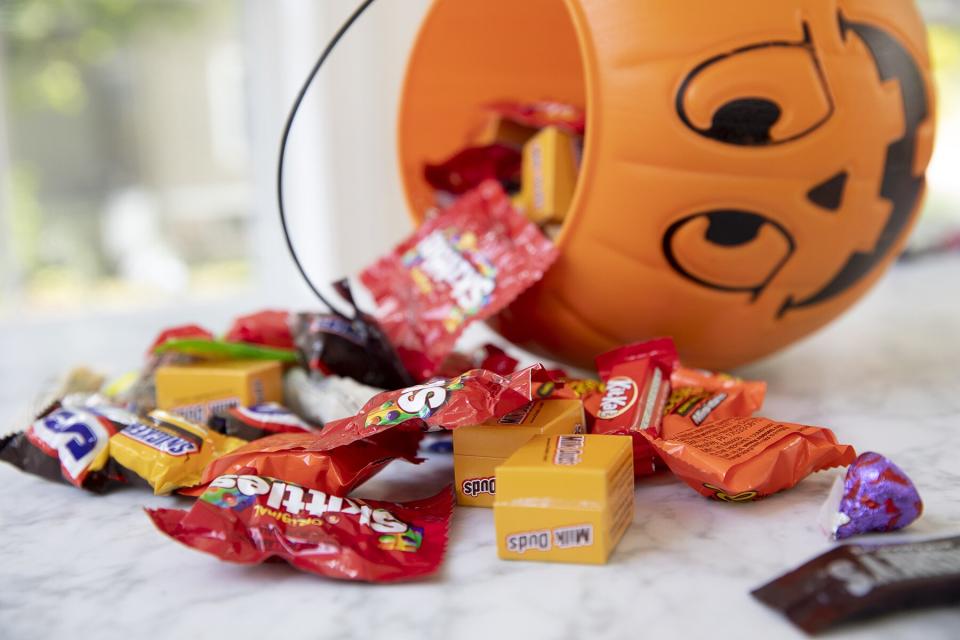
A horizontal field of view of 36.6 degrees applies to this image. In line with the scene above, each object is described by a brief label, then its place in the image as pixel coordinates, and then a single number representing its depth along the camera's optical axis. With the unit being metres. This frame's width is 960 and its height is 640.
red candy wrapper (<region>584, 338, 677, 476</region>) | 0.46
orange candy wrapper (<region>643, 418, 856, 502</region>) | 0.42
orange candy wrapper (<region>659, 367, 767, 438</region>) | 0.48
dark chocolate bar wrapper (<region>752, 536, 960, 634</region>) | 0.36
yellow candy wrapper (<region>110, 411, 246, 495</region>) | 0.46
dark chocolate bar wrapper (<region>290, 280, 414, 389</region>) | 0.54
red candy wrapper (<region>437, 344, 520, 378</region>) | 0.53
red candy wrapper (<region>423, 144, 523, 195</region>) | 0.61
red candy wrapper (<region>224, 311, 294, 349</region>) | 0.57
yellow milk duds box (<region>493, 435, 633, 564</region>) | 0.39
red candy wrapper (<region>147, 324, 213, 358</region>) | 0.56
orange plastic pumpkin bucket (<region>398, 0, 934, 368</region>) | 0.49
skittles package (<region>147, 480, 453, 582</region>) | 0.39
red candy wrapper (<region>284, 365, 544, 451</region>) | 0.43
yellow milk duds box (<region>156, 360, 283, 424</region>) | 0.52
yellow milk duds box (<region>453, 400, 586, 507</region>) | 0.44
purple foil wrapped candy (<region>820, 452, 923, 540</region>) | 0.40
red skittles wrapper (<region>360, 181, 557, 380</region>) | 0.52
